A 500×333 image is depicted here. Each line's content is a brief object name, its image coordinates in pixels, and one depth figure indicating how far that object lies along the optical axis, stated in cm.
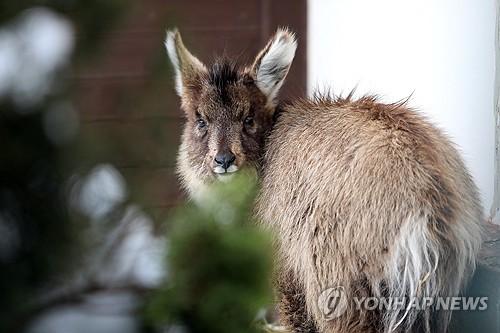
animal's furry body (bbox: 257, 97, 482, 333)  695
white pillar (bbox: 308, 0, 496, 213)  1035
